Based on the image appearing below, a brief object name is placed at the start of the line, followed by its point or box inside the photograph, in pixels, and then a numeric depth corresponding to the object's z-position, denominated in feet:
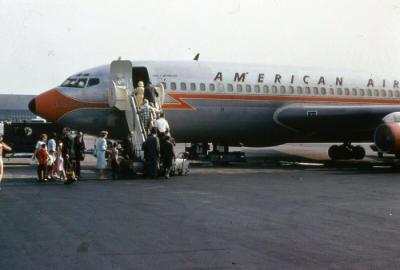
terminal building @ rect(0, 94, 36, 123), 447.01
